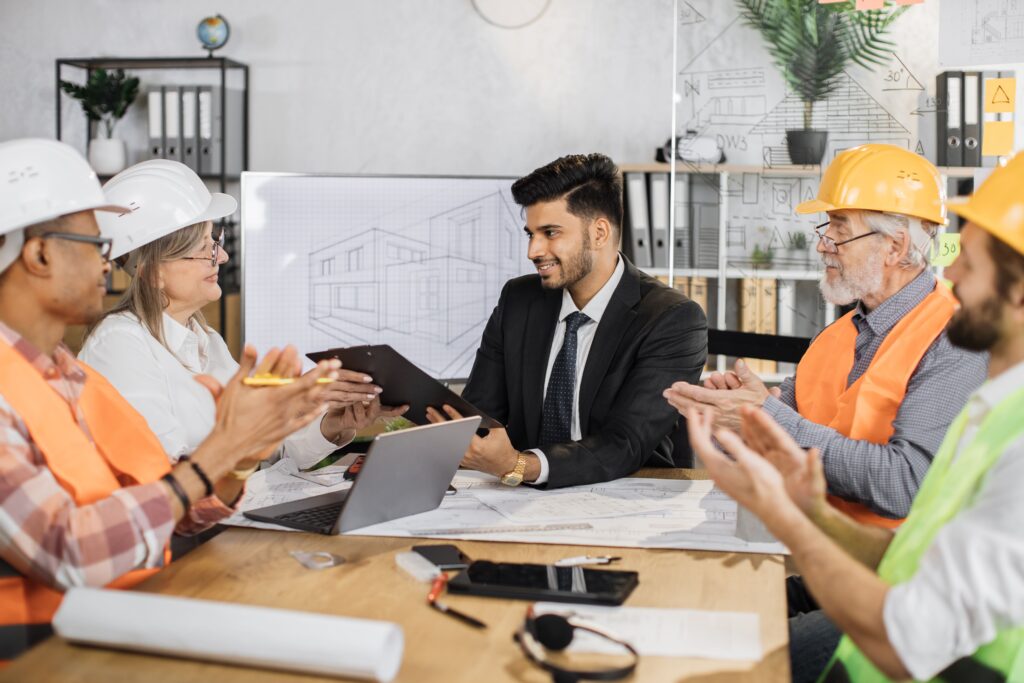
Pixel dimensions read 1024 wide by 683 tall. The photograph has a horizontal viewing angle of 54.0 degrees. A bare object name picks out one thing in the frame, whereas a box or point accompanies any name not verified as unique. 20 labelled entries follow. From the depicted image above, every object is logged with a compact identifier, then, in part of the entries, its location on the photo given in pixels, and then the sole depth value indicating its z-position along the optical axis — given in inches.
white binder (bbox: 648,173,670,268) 160.6
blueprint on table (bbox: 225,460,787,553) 65.4
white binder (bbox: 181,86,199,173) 176.7
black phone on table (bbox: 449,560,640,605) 53.0
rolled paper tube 42.7
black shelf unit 176.4
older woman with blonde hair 84.9
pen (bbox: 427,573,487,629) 50.3
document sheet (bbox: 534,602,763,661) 47.4
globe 179.9
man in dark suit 93.1
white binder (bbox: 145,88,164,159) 177.5
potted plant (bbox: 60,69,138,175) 176.2
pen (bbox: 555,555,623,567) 59.2
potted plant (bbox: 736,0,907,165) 134.3
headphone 43.8
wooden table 44.7
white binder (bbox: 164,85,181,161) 176.7
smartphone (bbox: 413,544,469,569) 58.5
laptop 64.8
